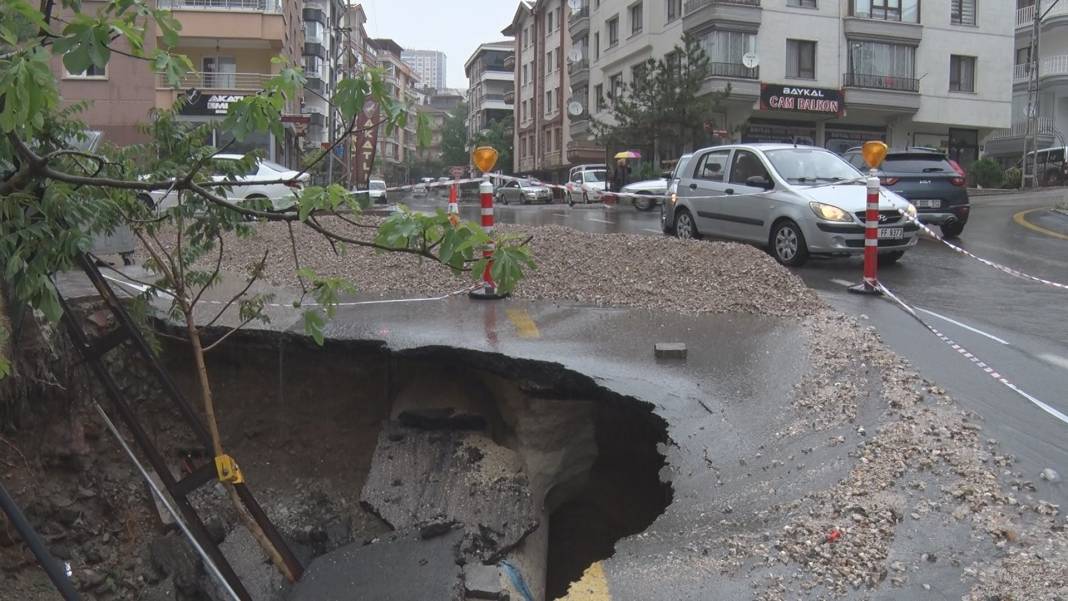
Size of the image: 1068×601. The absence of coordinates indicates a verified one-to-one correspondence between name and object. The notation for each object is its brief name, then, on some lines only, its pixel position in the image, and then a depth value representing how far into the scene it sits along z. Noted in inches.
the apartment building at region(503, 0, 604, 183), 2206.0
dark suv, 588.1
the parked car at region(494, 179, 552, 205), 1314.0
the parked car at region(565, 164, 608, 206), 1316.4
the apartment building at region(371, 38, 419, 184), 3486.0
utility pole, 1358.3
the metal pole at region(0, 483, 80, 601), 120.3
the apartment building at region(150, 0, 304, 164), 1347.2
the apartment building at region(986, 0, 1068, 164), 1734.7
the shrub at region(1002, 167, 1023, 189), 1438.2
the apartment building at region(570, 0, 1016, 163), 1433.3
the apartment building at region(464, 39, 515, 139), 3814.0
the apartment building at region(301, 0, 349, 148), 2657.5
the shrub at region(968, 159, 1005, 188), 1403.8
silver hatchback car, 414.6
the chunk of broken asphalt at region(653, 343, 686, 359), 238.4
